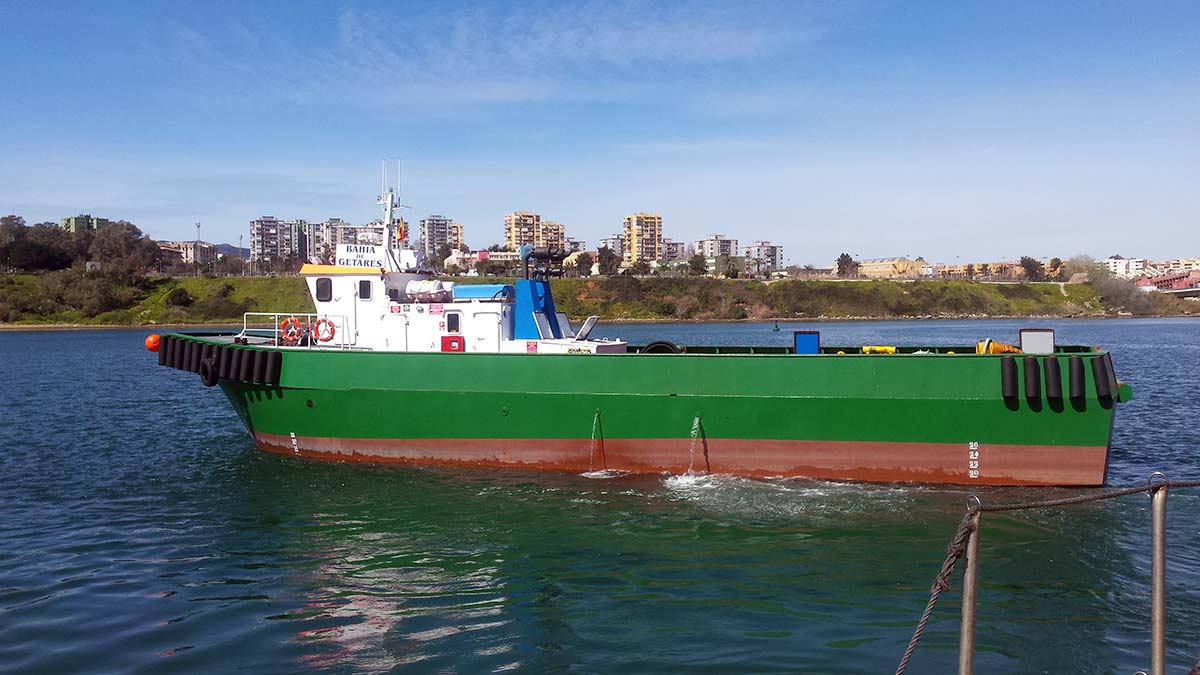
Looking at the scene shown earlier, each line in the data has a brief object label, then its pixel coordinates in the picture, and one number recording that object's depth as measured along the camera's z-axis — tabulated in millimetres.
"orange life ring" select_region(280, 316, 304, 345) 16844
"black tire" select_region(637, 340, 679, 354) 15789
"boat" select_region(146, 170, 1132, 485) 13297
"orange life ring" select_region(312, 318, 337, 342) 16609
